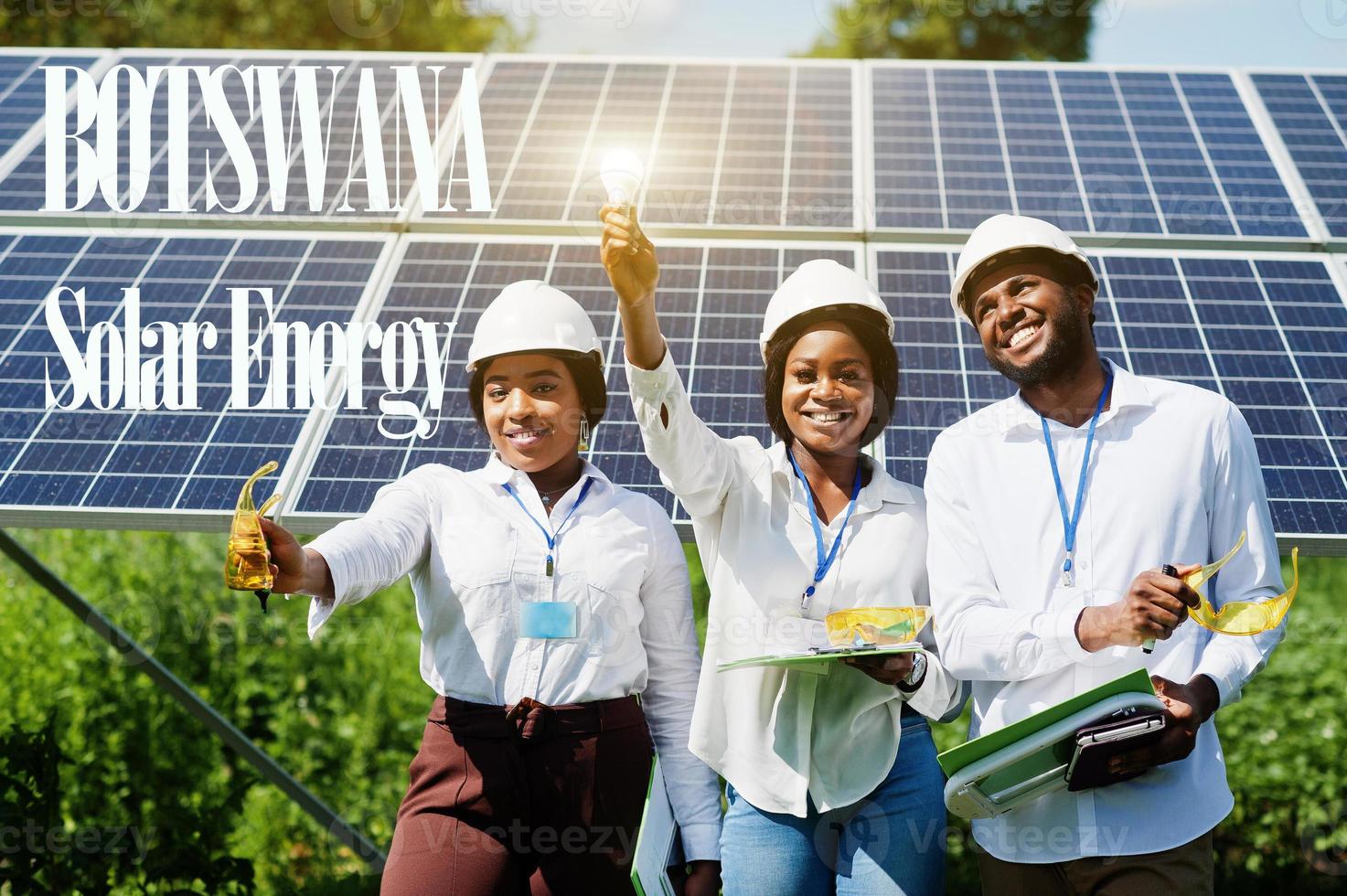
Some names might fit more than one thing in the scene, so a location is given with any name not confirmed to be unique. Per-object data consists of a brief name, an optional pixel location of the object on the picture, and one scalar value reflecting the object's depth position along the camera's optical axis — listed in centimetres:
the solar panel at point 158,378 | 572
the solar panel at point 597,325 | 568
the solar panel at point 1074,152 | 713
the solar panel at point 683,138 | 725
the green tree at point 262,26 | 2670
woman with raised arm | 416
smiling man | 386
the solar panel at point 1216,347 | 565
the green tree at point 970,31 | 2903
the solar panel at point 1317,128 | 721
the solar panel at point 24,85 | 806
